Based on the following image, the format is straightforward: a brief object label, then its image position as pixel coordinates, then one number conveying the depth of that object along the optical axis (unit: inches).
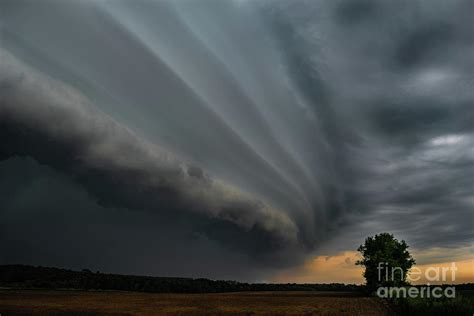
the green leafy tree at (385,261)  3907.5
